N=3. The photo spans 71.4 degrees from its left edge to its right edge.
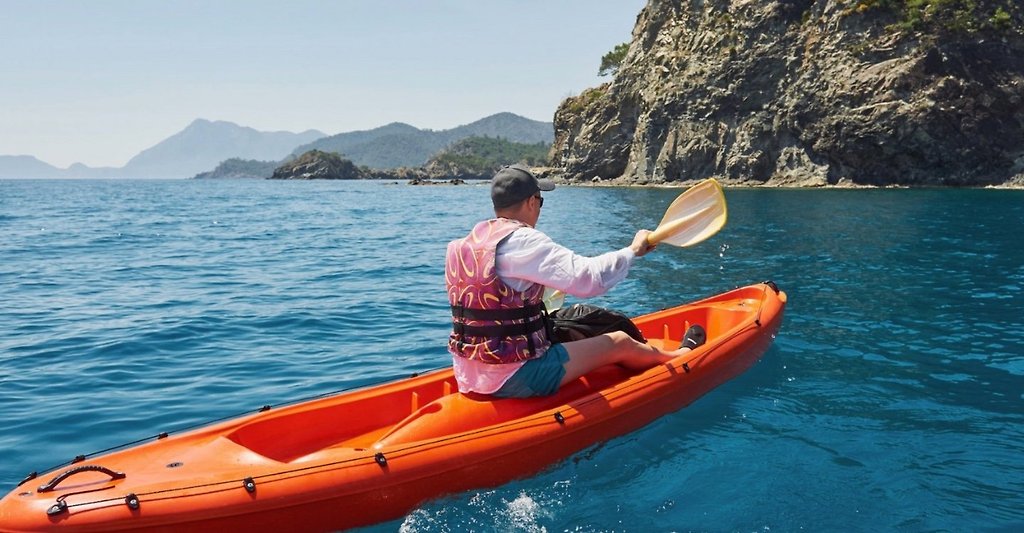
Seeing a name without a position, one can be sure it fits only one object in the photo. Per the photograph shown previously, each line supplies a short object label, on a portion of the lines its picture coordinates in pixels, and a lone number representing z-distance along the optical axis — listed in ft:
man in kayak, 14.35
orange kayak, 12.76
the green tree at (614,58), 264.72
